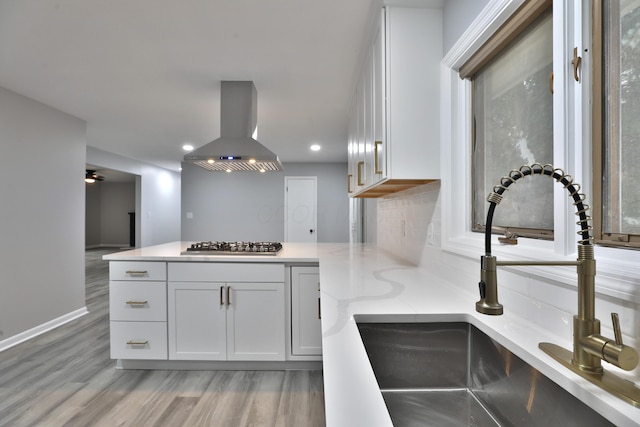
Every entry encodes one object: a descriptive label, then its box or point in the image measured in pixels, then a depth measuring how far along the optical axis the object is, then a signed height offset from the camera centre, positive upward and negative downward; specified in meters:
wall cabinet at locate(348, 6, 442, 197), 1.58 +0.61
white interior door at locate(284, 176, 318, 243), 6.98 +0.10
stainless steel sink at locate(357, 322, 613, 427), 0.72 -0.44
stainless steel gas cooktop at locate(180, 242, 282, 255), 2.46 -0.28
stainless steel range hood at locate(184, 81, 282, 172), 2.61 +0.65
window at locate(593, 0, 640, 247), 0.73 +0.22
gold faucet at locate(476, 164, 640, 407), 0.55 -0.19
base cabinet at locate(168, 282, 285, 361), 2.36 -0.79
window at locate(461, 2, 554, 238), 1.04 +0.35
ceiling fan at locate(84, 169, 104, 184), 7.04 +0.85
